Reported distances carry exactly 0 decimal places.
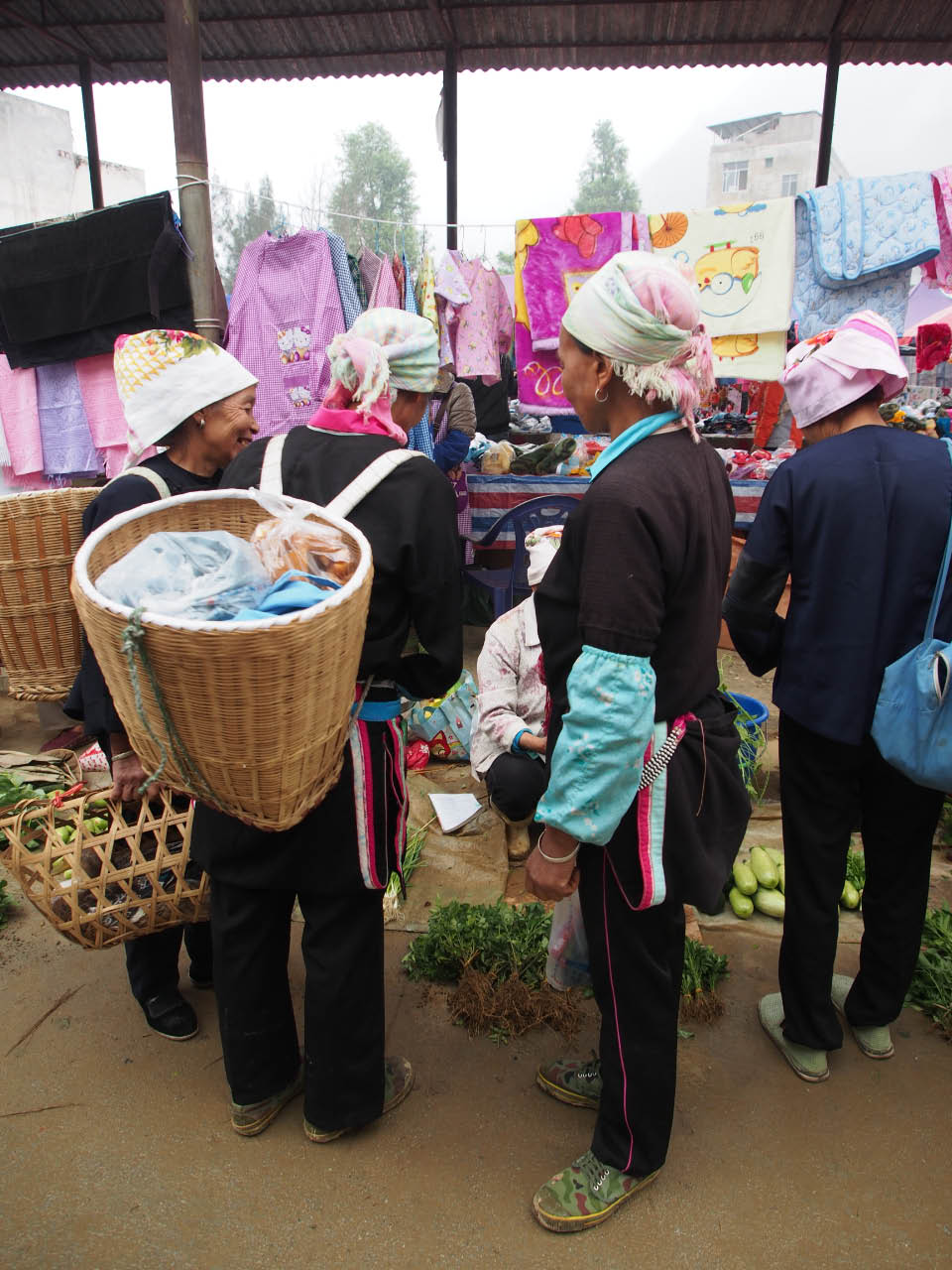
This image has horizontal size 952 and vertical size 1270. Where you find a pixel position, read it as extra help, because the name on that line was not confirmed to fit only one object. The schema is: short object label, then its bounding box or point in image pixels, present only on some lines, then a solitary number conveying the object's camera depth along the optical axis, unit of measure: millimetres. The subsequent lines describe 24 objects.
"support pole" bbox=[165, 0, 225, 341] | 3824
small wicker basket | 1895
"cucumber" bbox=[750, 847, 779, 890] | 2998
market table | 5496
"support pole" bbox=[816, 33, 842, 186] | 5051
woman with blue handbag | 1910
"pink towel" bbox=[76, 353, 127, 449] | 4746
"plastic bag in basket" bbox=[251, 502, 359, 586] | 1405
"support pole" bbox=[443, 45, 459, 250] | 5214
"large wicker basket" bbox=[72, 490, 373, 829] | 1144
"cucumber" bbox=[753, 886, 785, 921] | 2936
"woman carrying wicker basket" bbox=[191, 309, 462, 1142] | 1711
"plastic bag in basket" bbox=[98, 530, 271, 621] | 1256
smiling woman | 2035
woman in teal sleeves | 1366
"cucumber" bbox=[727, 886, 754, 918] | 2922
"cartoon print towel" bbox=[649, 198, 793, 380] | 4453
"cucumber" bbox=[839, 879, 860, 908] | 2943
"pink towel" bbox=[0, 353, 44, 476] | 4906
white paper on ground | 3493
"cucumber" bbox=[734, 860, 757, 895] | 2979
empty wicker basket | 2674
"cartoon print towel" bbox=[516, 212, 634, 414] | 4586
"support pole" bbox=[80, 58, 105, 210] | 5656
